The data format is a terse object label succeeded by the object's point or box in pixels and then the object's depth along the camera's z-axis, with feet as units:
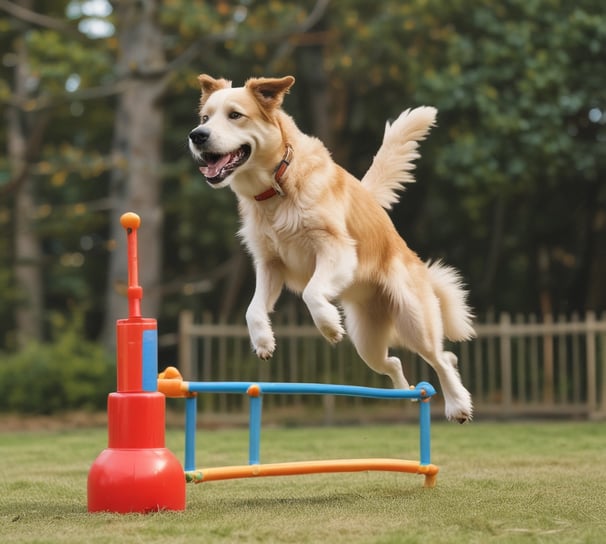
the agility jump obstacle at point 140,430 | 14.21
